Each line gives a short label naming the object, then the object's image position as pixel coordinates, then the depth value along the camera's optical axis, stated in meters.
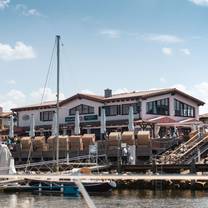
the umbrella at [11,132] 66.69
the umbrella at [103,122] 60.05
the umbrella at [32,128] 64.44
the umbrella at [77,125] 61.01
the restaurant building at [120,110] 69.31
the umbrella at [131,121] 58.25
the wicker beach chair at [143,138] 55.55
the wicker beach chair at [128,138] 56.47
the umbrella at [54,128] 62.22
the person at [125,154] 53.83
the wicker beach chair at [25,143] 64.31
